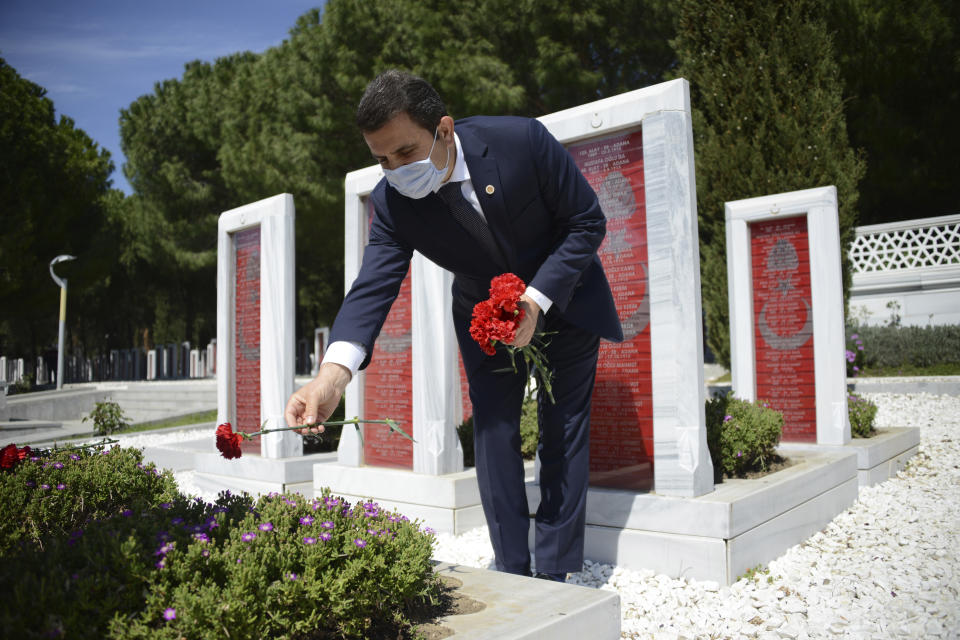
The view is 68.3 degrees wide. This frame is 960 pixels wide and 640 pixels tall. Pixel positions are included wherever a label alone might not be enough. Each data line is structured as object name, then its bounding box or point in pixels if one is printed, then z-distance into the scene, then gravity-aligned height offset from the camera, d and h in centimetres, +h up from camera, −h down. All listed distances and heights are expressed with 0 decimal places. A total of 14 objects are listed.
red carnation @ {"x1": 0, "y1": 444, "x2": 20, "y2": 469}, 318 -41
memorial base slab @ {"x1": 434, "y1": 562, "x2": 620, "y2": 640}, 198 -77
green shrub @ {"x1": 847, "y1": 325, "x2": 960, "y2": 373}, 1180 +0
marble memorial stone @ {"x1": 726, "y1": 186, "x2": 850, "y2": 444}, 610 +37
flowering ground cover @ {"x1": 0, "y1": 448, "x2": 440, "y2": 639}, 164 -55
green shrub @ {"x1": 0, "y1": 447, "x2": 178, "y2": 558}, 285 -56
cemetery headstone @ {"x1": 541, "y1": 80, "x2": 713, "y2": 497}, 380 +37
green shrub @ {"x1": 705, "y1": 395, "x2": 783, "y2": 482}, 430 -52
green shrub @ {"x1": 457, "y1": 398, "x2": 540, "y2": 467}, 528 -59
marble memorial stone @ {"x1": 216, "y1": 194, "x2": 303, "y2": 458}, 639 +41
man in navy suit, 227 +34
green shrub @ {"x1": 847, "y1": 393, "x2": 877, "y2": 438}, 626 -62
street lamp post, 1767 +130
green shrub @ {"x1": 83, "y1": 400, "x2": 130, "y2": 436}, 1039 -77
